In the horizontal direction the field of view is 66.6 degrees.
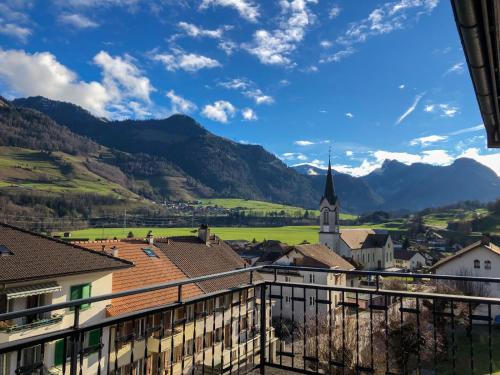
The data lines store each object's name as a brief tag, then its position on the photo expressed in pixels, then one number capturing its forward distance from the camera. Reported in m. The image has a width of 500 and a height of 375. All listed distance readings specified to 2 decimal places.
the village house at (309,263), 32.78
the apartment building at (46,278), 12.97
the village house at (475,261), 29.75
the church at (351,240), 61.69
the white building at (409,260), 71.11
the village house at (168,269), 15.41
